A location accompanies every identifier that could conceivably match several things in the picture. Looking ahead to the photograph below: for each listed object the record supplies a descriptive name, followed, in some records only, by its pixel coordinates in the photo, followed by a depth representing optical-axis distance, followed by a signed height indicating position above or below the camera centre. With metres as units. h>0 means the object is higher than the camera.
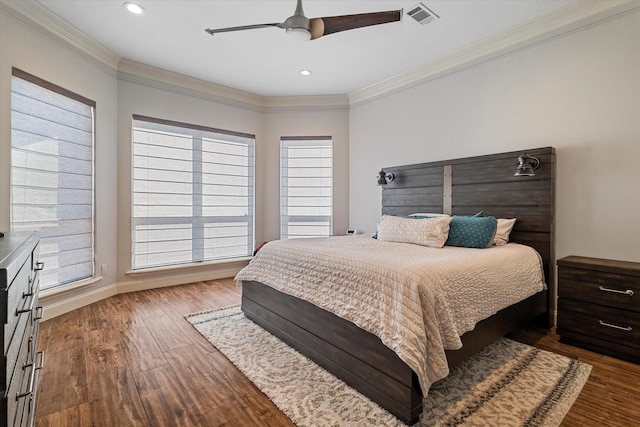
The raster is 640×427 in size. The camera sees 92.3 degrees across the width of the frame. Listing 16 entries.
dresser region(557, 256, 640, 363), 2.14 -0.68
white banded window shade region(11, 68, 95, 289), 2.72 +0.37
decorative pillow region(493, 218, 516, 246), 2.82 -0.17
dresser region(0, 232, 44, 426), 0.78 -0.38
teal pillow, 2.62 -0.17
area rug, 1.59 -1.05
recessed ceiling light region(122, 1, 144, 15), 2.65 +1.79
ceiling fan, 2.03 +1.29
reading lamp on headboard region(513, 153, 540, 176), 2.72 +0.43
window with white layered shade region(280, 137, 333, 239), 4.94 +0.42
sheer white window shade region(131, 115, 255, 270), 3.98 +0.26
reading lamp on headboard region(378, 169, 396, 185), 4.07 +0.46
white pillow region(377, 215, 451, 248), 2.73 -0.17
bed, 1.66 -0.70
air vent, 2.66 +1.77
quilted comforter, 1.52 -0.45
